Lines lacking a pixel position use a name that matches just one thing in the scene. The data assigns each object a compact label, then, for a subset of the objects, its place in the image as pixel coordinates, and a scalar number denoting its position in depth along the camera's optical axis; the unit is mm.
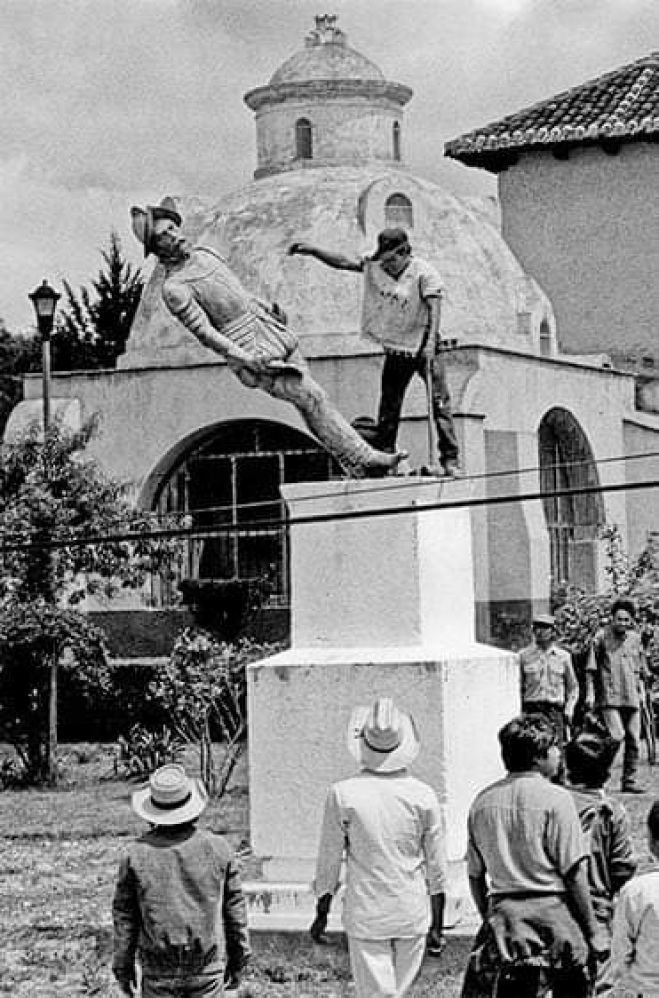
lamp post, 23234
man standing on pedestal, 13055
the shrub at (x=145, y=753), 22047
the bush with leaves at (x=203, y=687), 21812
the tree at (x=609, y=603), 23031
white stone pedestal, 12141
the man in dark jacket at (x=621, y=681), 18750
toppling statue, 12477
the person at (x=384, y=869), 9055
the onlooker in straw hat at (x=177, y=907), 8125
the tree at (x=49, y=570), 22609
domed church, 32688
